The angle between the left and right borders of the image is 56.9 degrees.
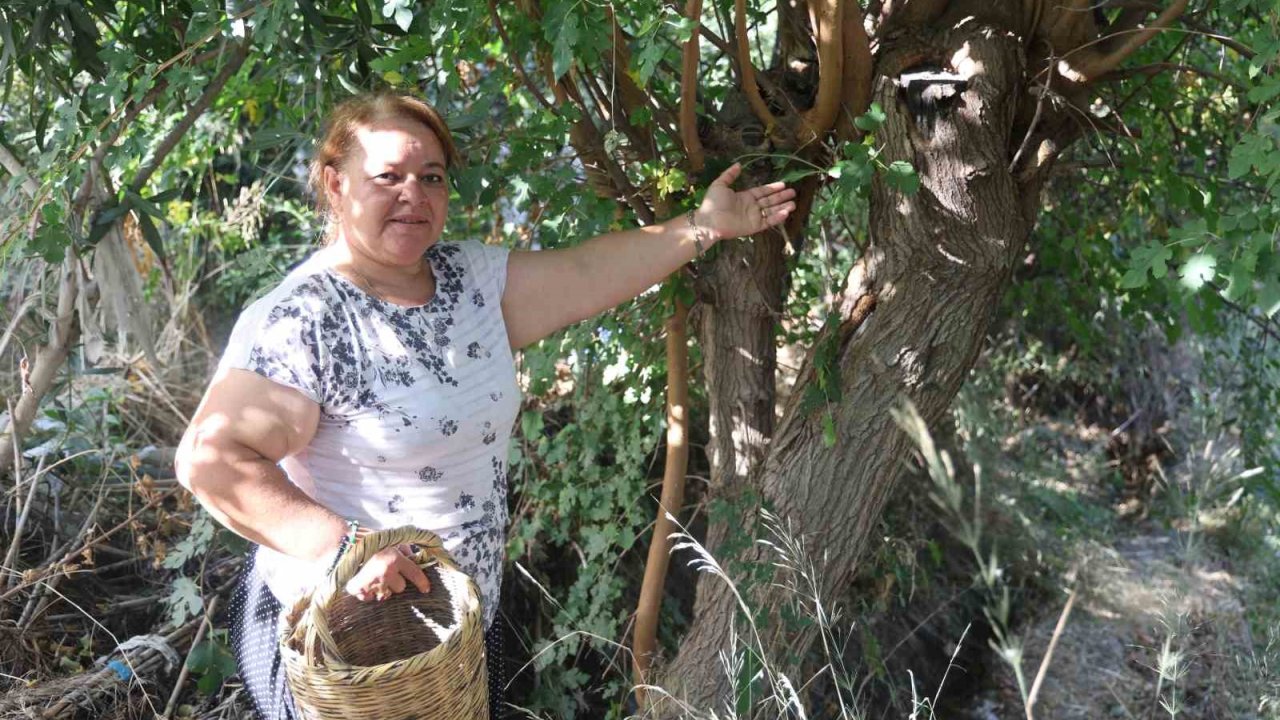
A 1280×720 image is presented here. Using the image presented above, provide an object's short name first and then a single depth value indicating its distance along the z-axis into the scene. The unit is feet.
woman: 6.31
